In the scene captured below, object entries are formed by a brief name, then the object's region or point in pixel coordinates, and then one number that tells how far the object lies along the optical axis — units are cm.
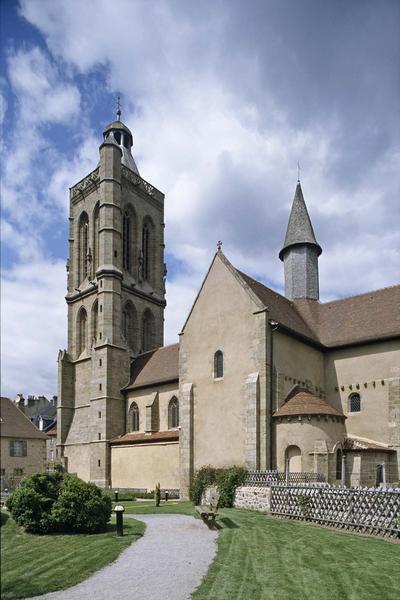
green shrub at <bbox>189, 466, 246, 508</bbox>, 2466
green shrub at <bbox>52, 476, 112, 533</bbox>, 1090
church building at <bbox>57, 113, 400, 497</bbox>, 2806
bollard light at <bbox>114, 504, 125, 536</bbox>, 1394
